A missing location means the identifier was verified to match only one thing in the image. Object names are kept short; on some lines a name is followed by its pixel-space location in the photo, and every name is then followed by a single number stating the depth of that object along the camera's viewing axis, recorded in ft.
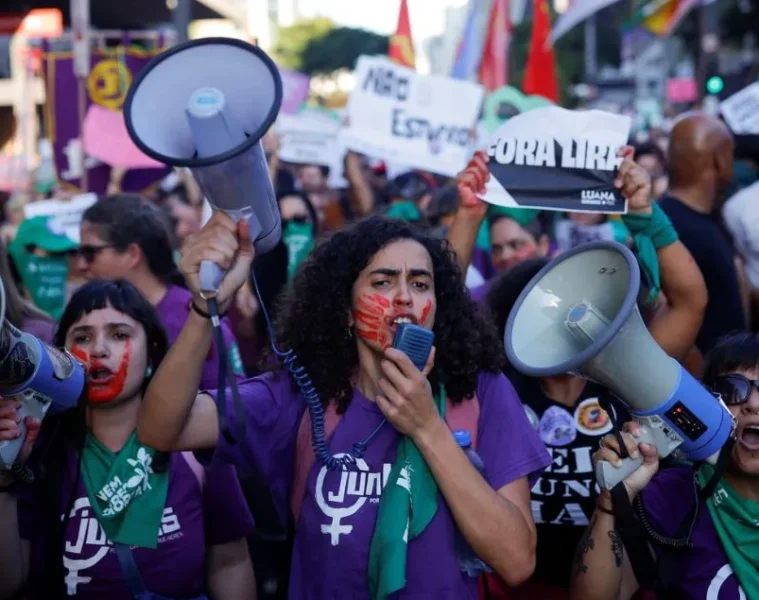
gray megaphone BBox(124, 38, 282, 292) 6.28
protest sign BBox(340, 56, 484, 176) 20.81
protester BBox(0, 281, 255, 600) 8.63
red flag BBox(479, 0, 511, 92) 32.04
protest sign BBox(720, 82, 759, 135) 21.95
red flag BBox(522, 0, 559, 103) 26.86
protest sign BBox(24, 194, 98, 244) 17.80
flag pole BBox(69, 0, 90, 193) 23.44
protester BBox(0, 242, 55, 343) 11.40
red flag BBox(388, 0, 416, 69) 28.99
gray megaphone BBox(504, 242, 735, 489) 7.20
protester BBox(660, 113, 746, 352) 13.03
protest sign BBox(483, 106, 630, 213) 11.06
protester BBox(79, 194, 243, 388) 13.01
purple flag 26.18
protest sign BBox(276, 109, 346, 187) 28.14
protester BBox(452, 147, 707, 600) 9.94
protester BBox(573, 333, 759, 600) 7.86
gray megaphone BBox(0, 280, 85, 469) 7.55
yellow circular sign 26.23
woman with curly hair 7.25
